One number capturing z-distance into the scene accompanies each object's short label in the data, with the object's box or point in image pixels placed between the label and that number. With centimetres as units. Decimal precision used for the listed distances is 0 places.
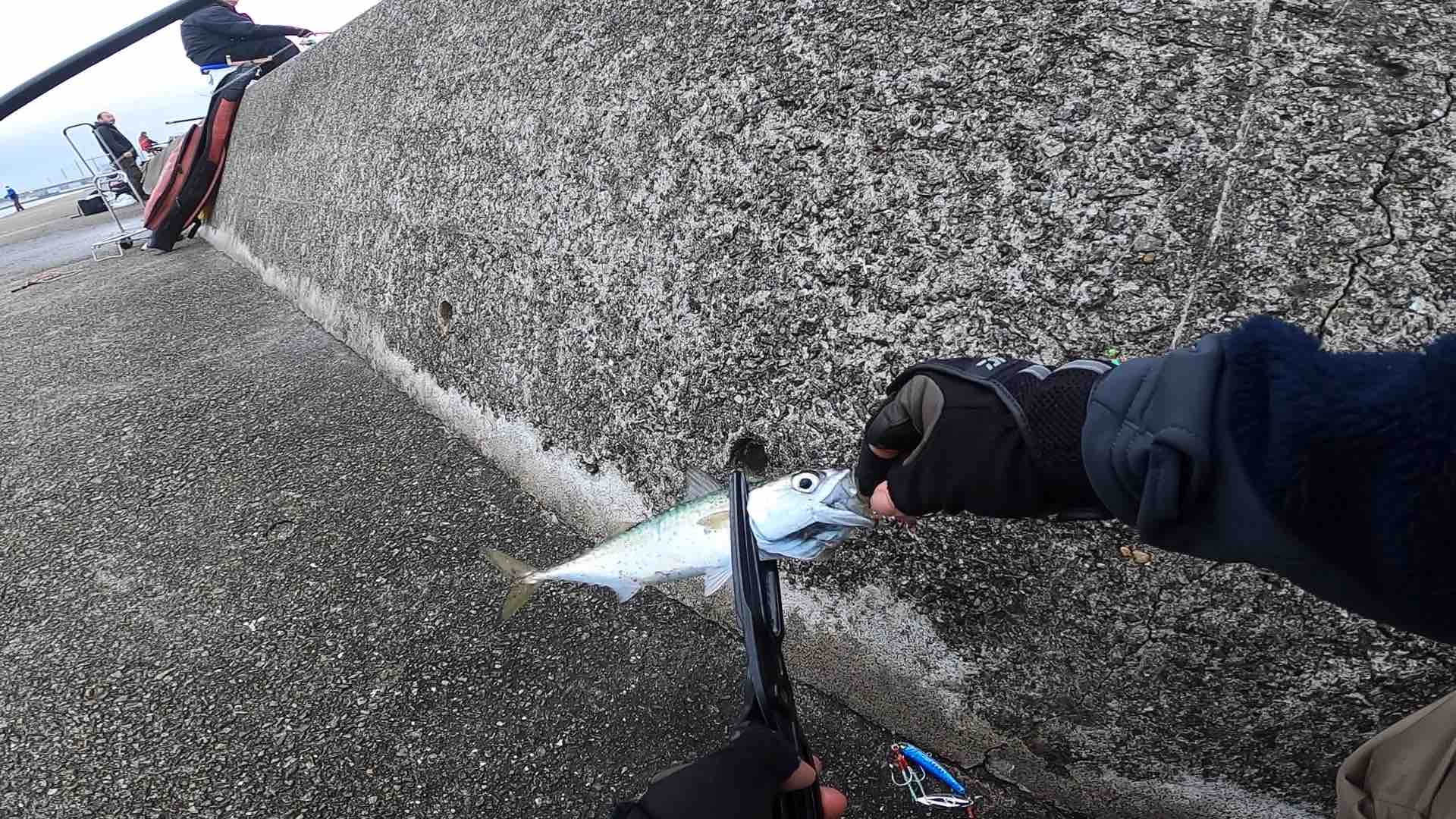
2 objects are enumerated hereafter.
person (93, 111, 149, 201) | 1225
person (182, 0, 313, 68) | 773
